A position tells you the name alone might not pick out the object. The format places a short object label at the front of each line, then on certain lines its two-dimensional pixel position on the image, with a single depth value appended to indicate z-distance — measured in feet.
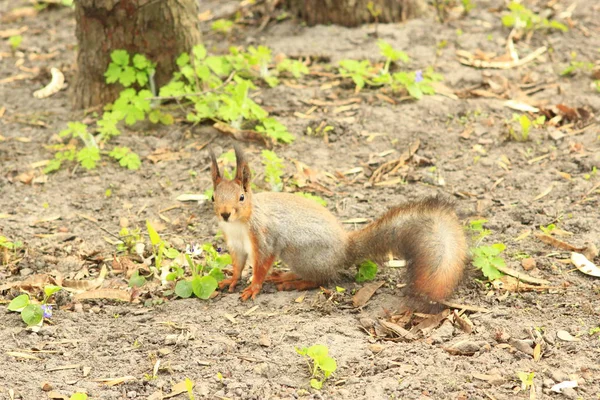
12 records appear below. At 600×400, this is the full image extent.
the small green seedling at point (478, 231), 25.03
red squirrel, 22.30
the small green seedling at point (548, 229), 26.04
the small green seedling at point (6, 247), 26.32
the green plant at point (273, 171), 28.99
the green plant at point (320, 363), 19.08
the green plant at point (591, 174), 29.27
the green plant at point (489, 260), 23.53
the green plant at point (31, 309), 22.31
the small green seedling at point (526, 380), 18.63
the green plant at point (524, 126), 32.27
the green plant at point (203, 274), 24.35
